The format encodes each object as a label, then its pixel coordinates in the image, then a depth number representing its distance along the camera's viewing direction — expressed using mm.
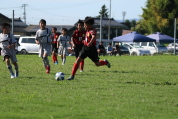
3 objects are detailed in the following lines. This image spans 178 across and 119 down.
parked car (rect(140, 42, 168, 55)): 44000
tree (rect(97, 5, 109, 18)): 114625
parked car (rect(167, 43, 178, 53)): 48797
